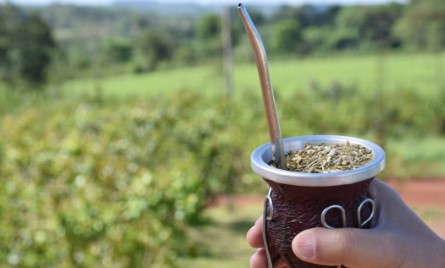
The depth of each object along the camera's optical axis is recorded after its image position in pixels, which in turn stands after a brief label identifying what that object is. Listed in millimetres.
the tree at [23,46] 7770
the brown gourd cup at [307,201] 655
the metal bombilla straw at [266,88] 708
